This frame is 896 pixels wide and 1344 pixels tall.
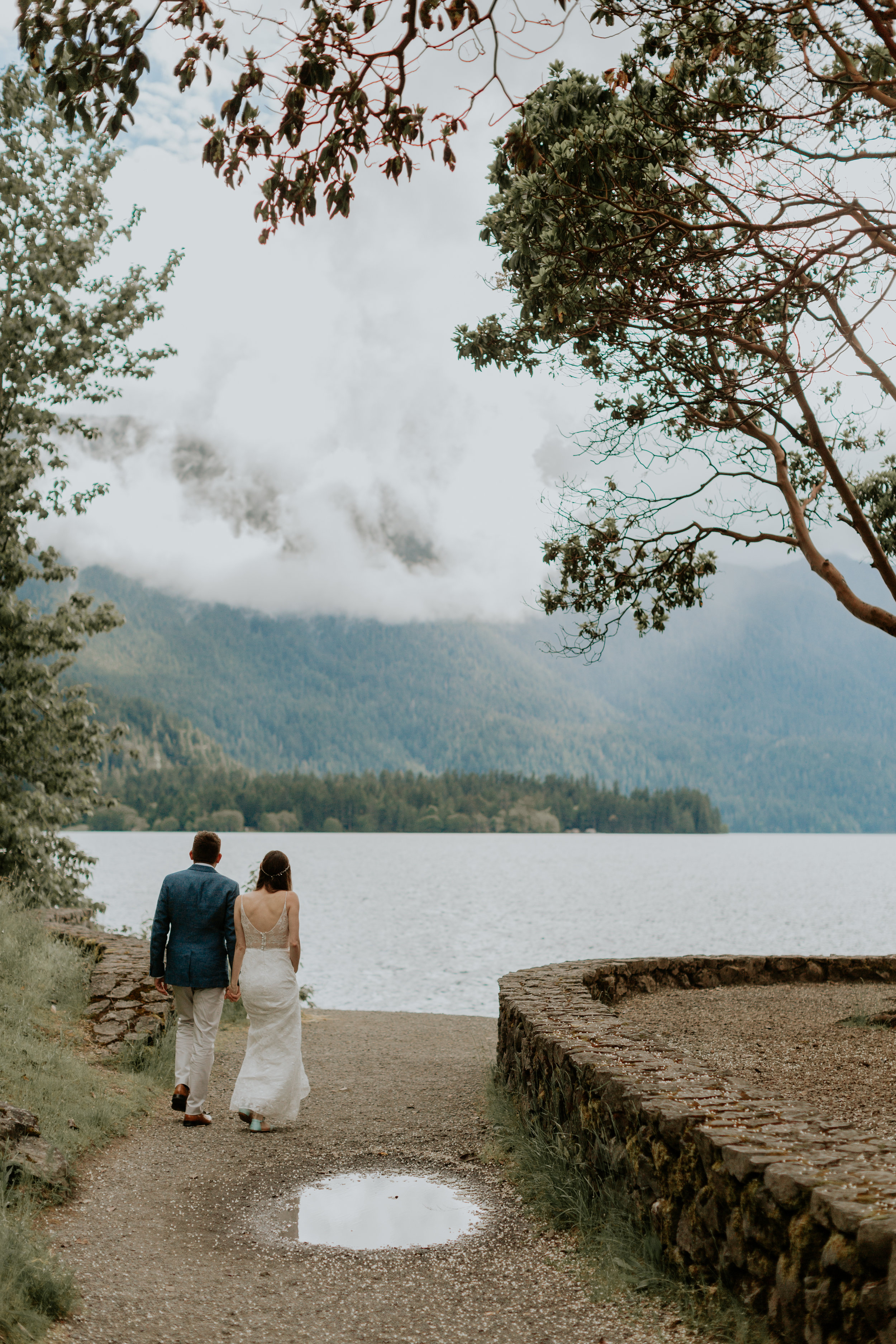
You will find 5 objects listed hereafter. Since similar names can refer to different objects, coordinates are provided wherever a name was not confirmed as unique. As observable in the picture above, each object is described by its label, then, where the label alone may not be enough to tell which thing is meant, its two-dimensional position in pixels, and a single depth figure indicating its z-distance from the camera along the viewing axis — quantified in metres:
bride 7.96
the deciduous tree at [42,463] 18.22
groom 8.12
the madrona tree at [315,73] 5.03
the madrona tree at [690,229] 7.75
